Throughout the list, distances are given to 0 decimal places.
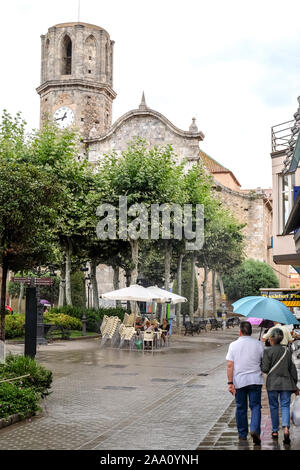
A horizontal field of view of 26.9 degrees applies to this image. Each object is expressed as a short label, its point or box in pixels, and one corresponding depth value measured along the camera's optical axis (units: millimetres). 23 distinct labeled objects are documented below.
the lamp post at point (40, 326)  25561
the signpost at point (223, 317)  46259
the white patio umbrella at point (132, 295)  25984
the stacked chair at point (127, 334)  24719
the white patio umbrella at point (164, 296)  27519
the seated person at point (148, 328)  25219
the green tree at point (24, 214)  13367
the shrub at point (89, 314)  32906
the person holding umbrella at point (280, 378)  8555
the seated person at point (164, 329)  27311
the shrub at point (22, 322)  26484
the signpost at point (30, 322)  14156
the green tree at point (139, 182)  32188
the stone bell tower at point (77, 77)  61031
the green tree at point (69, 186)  31416
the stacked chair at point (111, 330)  25953
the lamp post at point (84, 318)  30145
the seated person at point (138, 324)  27922
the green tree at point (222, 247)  45188
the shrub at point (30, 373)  11789
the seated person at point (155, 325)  27983
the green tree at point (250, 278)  57250
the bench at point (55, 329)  26559
